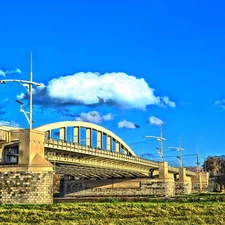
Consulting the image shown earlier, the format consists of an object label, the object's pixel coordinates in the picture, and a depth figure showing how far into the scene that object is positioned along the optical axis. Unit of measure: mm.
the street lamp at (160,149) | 96288
